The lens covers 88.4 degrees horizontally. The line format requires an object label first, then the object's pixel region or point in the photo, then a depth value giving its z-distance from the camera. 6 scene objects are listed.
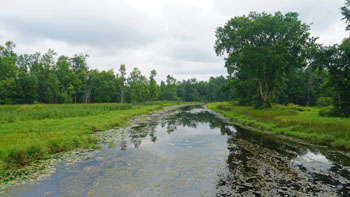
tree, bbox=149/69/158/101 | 78.62
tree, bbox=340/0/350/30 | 17.61
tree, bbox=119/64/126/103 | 67.12
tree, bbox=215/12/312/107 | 25.89
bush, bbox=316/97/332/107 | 39.71
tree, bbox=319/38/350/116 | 18.73
